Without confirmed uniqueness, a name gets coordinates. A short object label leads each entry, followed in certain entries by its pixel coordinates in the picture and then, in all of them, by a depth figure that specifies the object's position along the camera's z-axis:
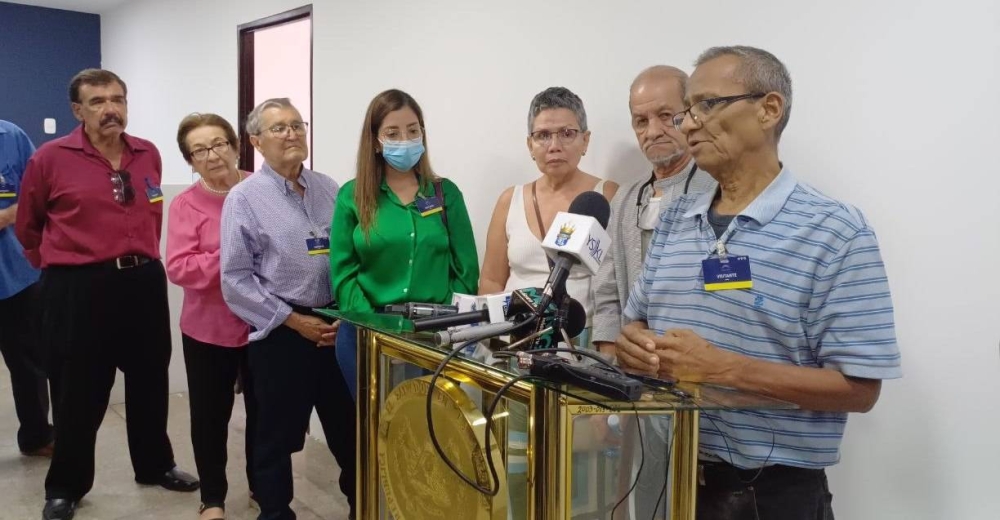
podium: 1.17
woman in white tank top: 2.38
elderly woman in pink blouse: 2.99
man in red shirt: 3.10
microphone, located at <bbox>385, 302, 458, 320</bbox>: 1.55
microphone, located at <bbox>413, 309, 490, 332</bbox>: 1.36
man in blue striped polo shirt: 1.32
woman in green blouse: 2.50
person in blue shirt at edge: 3.64
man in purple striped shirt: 2.70
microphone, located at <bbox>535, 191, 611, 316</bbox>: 1.30
